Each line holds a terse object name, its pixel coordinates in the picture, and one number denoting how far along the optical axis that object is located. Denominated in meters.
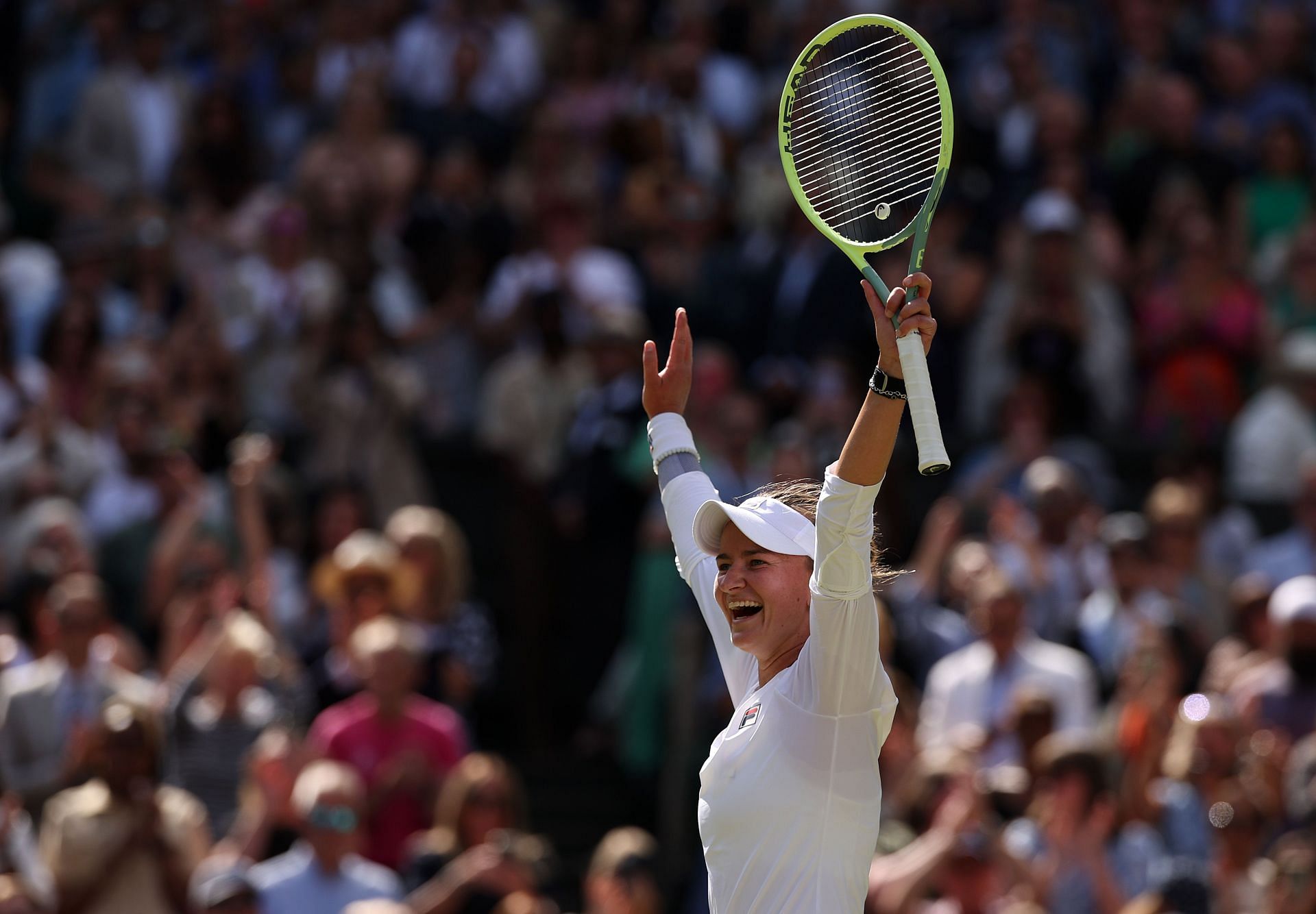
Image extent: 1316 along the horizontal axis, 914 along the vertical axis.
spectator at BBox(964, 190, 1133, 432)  22.61
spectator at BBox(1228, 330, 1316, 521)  22.16
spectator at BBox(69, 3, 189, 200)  27.25
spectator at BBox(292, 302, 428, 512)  22.27
